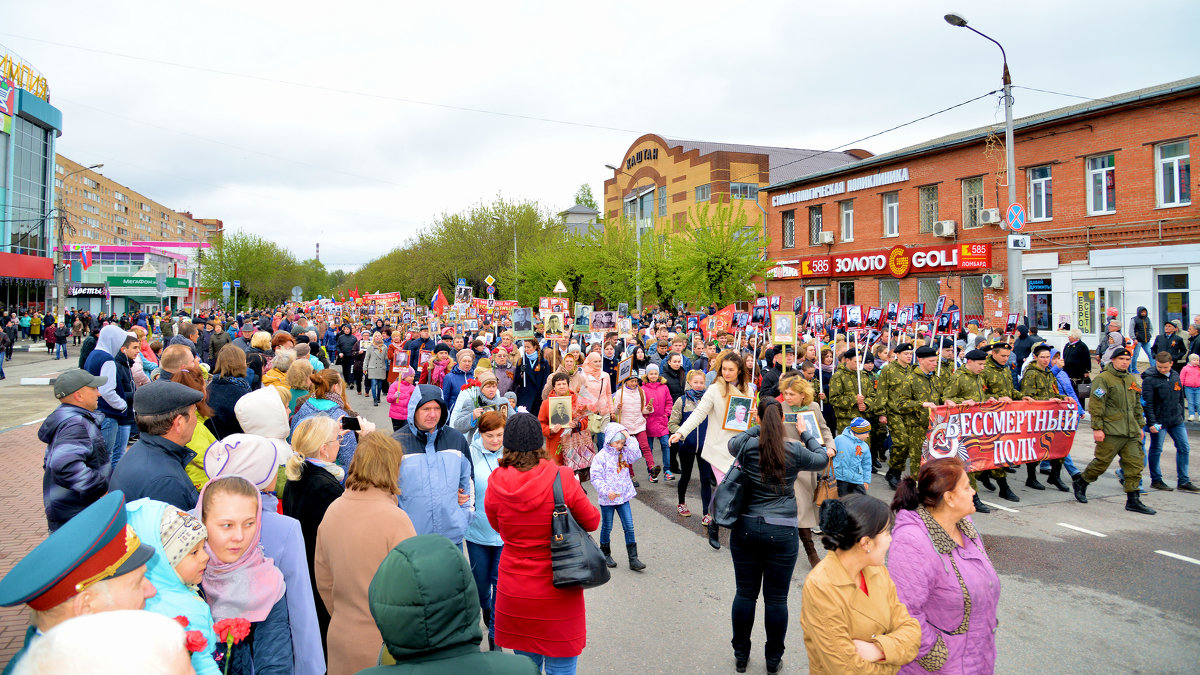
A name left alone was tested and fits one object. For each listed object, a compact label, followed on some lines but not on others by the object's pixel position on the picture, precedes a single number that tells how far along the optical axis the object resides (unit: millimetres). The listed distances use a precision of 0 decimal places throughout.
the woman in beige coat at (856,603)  2852
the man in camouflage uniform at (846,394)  9164
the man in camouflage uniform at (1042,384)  9009
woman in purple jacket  3039
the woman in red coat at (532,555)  3719
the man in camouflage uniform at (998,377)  9086
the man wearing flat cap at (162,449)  3398
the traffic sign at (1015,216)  17859
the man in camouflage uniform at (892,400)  8875
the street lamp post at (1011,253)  18141
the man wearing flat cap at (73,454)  4500
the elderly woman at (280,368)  7457
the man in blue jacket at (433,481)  4332
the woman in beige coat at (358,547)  3232
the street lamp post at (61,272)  39272
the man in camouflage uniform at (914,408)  8812
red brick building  20656
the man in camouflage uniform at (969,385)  8648
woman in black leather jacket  4375
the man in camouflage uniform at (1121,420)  8008
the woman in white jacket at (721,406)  6859
